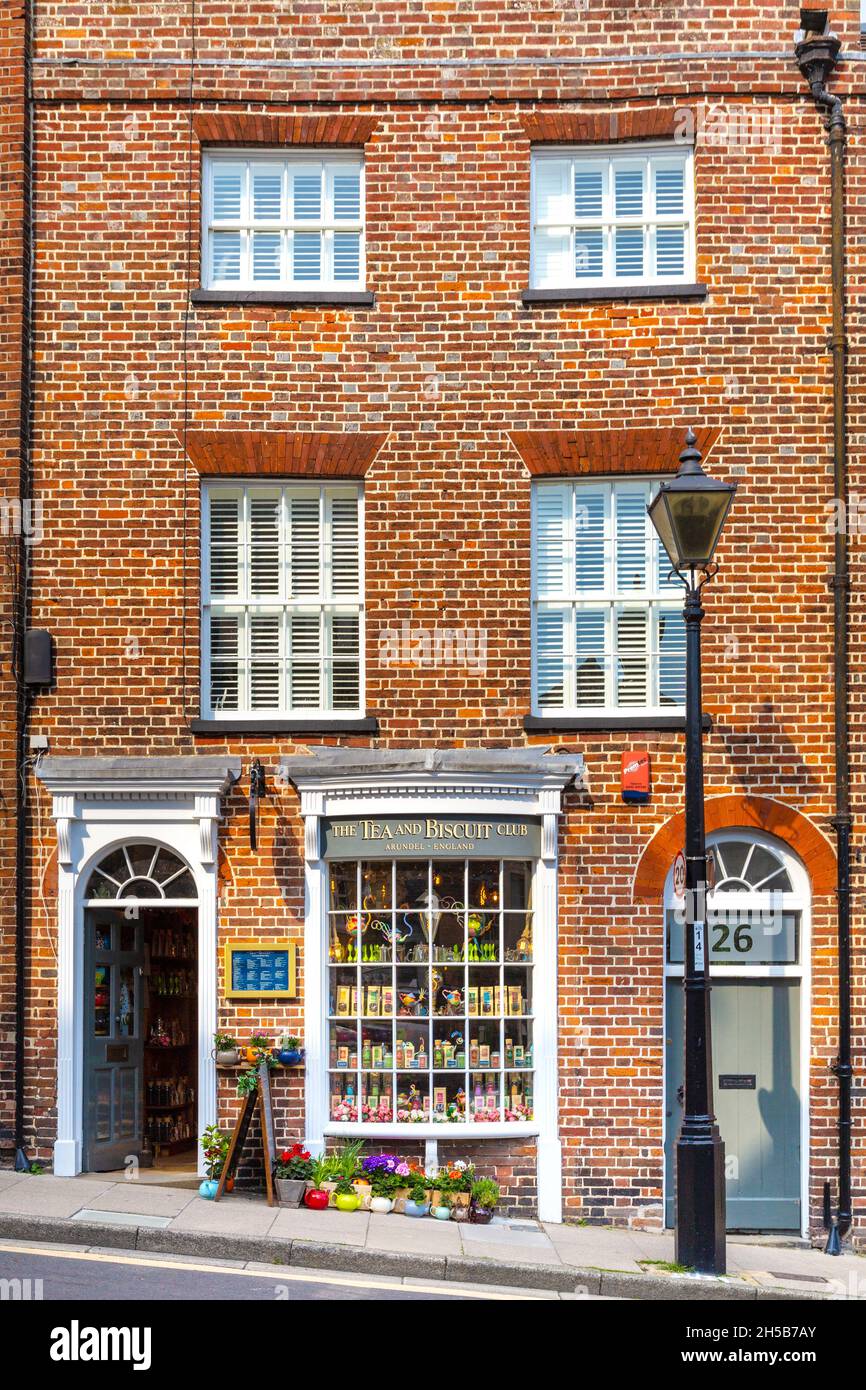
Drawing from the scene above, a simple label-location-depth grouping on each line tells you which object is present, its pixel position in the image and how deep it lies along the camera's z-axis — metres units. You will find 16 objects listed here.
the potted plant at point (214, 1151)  13.27
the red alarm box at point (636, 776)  13.70
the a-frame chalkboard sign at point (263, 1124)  12.94
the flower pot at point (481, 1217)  13.00
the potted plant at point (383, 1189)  12.98
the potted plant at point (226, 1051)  13.44
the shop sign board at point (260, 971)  13.70
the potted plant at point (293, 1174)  12.98
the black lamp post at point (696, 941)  11.48
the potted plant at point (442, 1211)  12.98
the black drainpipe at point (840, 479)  13.55
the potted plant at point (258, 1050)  13.43
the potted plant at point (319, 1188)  12.88
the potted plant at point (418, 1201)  12.95
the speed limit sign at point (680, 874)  12.34
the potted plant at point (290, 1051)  13.53
